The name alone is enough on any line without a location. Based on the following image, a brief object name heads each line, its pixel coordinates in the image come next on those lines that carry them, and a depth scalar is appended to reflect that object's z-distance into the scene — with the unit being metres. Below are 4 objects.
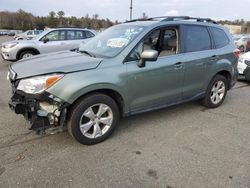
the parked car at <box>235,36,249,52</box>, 16.50
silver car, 7.84
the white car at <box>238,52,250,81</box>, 5.99
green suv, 2.51
